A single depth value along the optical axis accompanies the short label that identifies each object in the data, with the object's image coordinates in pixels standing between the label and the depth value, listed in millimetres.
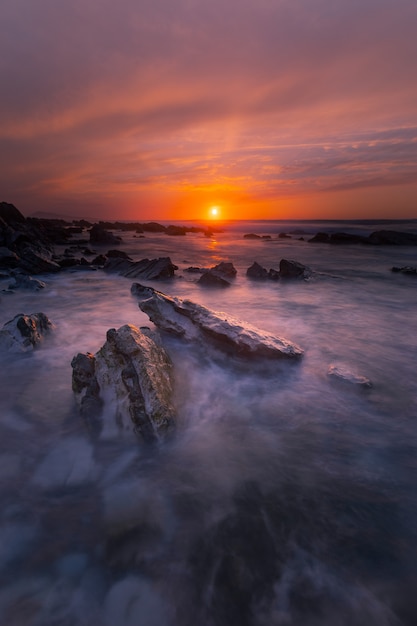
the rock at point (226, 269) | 13748
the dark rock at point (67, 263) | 15461
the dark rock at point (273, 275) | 13469
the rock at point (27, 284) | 11039
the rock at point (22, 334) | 5684
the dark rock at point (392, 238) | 26975
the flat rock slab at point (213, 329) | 5354
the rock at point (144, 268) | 13731
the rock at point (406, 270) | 14394
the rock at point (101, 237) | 29375
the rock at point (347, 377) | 4605
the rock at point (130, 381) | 3527
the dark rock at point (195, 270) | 15226
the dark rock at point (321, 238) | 31992
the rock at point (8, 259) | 14156
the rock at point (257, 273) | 13703
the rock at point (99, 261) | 16973
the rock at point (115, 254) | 18078
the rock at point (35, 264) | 13968
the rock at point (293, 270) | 13375
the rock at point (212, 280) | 12406
